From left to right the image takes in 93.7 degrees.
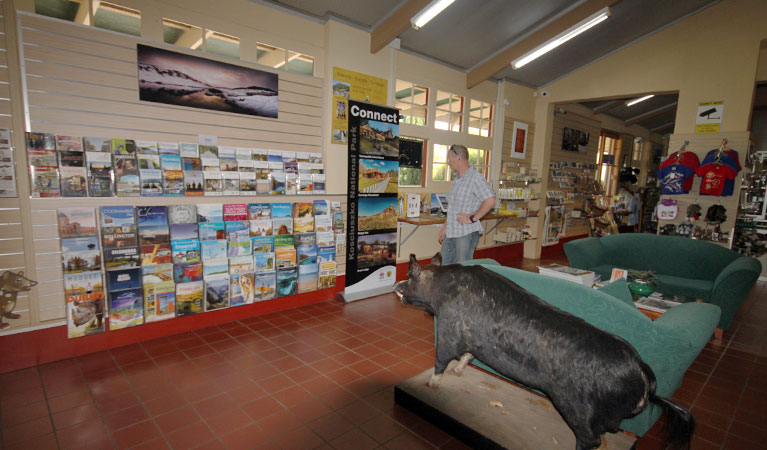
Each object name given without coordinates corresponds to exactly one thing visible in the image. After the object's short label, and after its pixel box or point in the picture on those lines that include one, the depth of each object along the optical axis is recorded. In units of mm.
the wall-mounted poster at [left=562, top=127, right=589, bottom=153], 8469
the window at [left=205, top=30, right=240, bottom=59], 3734
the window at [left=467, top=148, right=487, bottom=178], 6711
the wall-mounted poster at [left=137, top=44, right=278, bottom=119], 3396
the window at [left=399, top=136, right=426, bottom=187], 5531
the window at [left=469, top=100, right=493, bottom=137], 6609
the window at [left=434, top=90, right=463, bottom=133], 6008
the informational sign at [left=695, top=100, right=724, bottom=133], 5609
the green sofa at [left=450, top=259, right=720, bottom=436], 1813
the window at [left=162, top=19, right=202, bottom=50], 3498
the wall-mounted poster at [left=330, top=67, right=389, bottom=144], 4605
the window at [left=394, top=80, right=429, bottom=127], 5535
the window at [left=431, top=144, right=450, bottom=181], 6039
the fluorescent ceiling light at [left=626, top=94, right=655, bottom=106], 8883
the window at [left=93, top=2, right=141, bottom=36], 3154
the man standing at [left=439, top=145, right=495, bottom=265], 3854
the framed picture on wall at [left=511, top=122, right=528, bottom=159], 7262
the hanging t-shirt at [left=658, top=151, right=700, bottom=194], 5703
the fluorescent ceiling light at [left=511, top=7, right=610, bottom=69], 4816
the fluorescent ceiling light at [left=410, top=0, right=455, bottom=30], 3908
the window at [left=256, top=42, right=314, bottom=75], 4109
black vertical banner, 4586
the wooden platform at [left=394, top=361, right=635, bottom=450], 1953
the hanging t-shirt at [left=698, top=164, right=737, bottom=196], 5395
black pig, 1534
